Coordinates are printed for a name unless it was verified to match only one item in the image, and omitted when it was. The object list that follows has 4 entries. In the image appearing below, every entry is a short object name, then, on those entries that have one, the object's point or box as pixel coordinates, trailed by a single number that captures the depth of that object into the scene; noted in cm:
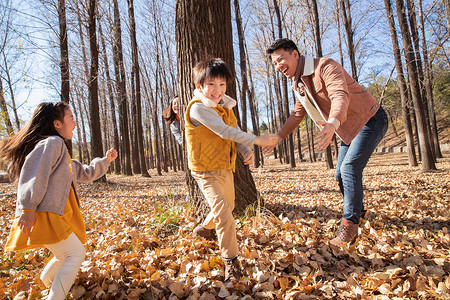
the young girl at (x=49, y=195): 177
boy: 215
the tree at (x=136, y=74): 1493
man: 266
